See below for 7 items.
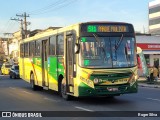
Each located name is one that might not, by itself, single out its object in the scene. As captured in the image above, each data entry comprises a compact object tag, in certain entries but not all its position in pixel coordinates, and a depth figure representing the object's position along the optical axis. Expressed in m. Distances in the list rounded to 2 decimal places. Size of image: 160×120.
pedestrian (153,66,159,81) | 30.25
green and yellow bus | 14.86
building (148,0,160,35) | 133.62
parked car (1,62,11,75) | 57.08
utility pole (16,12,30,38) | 71.08
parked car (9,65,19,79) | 43.75
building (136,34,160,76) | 49.19
